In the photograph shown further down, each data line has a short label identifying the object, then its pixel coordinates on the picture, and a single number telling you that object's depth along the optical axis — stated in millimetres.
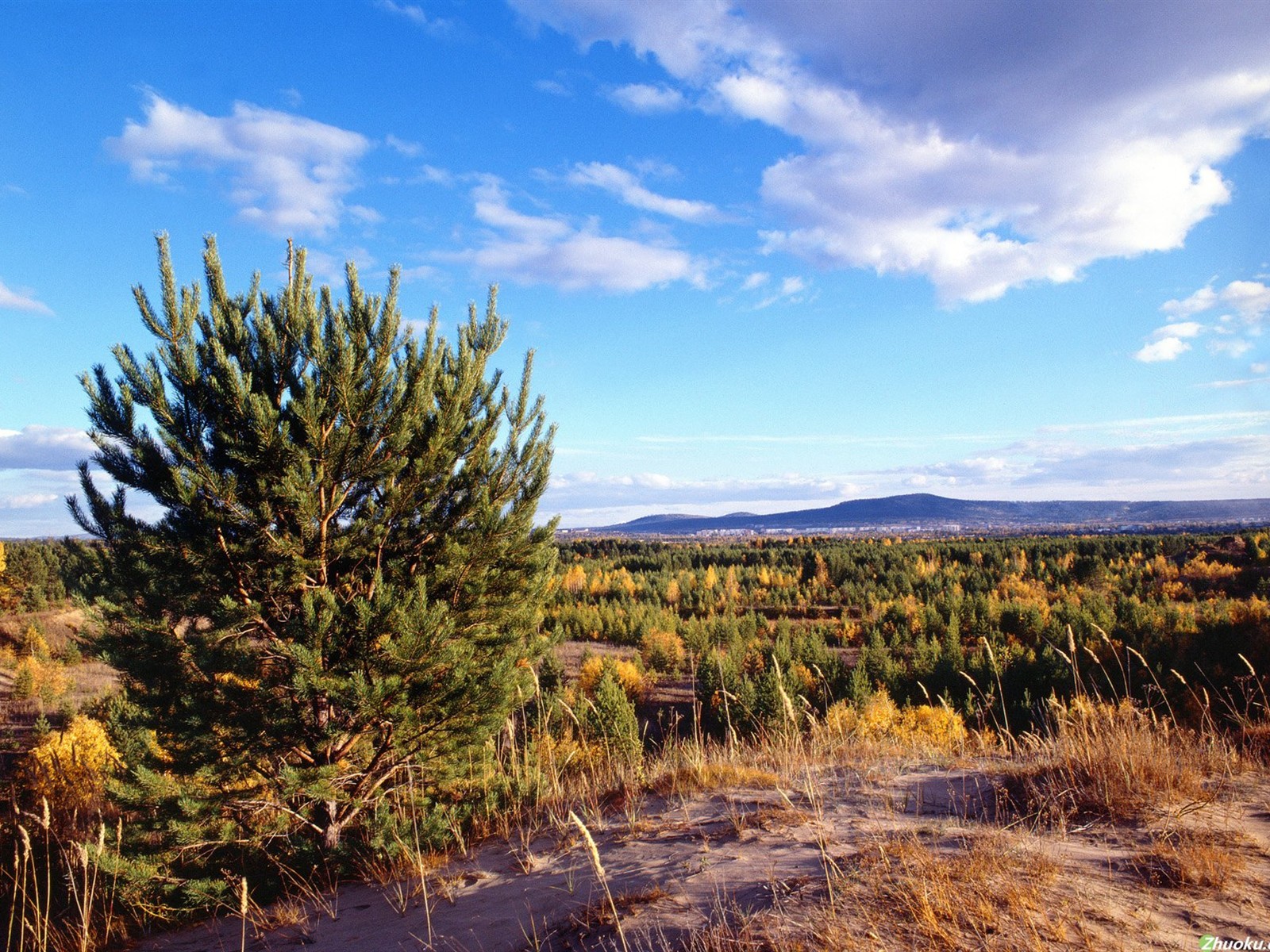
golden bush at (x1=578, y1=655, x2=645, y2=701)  25016
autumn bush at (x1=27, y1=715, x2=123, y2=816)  7730
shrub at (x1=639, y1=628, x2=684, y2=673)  32844
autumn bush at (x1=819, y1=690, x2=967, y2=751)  8273
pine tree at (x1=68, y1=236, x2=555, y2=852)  4957
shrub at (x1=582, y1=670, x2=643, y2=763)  14773
